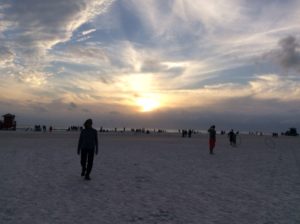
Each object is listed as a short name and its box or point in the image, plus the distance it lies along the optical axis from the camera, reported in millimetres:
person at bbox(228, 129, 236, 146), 25616
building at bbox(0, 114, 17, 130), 53480
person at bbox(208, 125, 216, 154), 17574
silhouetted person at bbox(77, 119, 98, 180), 8737
